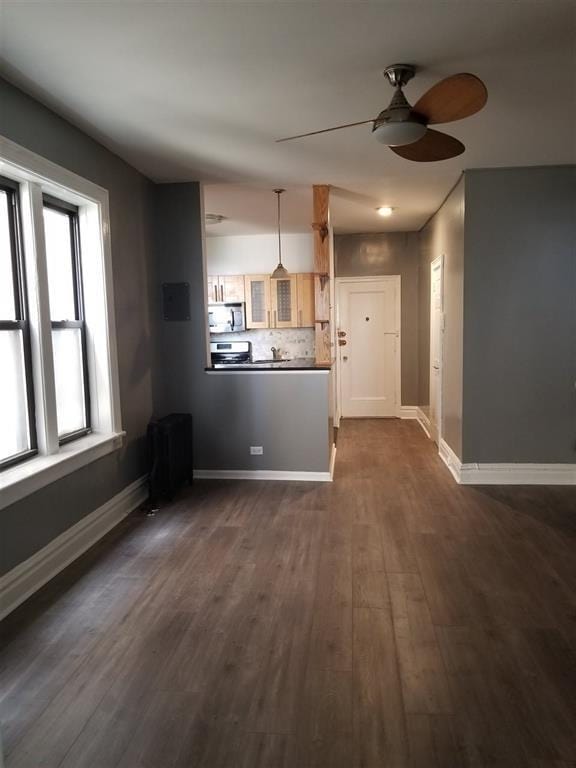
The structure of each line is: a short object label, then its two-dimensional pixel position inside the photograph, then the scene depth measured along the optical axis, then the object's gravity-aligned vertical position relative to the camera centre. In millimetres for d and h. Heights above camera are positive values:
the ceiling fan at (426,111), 2080 +966
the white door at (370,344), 6980 -229
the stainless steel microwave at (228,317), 6777 +201
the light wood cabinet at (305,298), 6684 +422
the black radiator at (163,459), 3904 -979
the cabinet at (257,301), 6801 +408
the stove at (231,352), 6988 -288
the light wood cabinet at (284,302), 6734 +370
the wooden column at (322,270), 4371 +517
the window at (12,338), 2658 -3
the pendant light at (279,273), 5785 +660
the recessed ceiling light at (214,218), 5566 +1289
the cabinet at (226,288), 6855 +593
